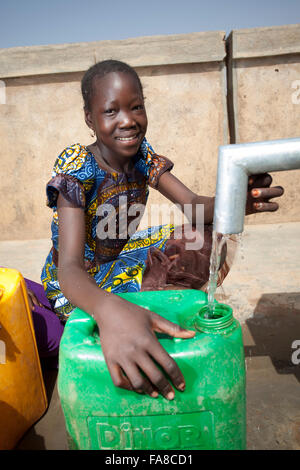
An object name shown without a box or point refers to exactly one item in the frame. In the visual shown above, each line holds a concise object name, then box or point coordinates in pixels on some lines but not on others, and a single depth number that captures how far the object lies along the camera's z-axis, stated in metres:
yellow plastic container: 1.21
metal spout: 0.83
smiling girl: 0.77
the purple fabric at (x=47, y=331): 1.63
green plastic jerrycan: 0.83
